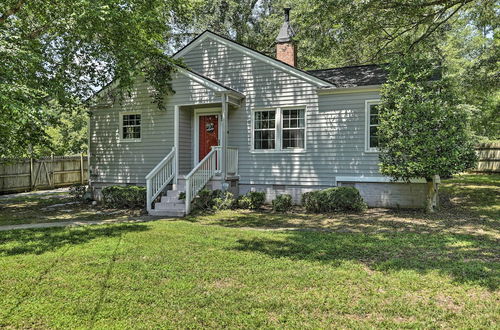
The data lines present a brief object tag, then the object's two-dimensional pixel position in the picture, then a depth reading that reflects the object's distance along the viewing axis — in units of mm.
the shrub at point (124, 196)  11219
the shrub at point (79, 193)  13451
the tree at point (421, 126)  8773
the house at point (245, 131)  10797
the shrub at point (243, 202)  10852
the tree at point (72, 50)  8297
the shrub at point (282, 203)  10477
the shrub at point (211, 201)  10570
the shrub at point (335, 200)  9875
